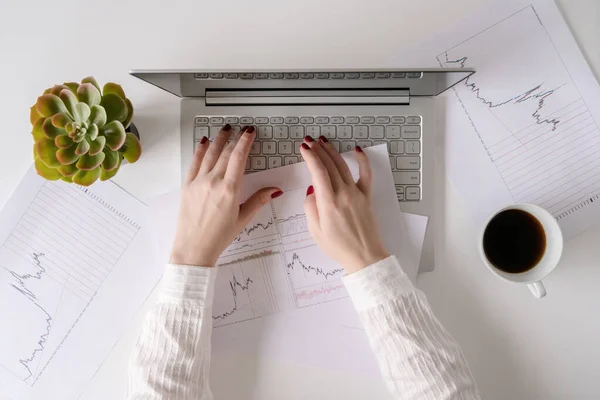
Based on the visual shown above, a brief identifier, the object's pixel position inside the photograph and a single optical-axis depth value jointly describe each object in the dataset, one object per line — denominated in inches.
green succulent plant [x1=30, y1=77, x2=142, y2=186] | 24.0
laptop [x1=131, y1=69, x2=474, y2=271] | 27.4
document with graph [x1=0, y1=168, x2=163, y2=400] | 28.2
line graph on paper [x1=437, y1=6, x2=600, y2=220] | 27.7
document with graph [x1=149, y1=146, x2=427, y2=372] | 27.6
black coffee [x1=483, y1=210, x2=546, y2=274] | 26.2
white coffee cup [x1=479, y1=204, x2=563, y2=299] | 25.2
